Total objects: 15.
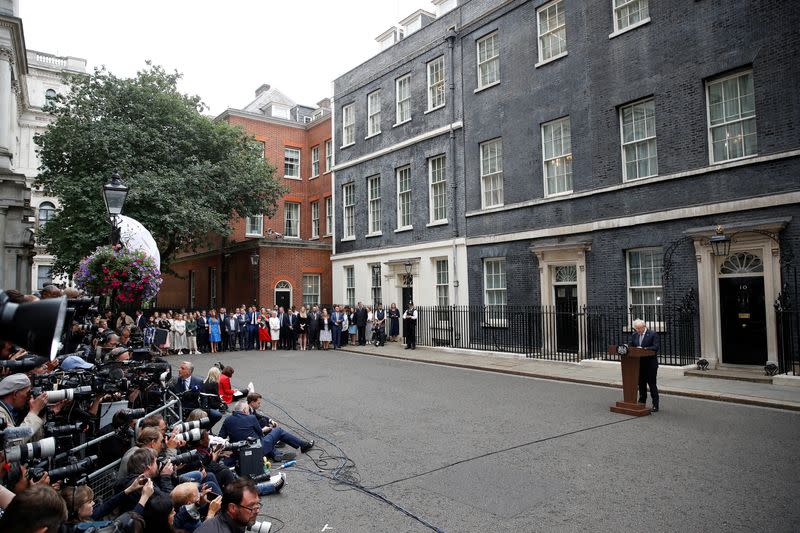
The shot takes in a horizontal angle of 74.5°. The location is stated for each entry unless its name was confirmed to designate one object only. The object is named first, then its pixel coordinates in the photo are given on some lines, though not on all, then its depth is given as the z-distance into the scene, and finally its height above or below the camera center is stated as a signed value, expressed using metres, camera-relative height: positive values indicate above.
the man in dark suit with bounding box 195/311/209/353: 22.28 -1.56
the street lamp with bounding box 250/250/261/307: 27.59 +1.77
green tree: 21.64 +5.97
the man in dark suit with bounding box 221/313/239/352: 22.67 -1.38
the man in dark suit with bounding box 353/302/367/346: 23.98 -1.35
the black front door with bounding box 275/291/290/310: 28.94 -0.22
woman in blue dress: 22.14 -1.46
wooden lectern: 9.62 -1.75
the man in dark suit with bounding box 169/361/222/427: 7.87 -1.50
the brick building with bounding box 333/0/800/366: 13.21 +4.15
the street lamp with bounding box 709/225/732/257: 12.79 +1.07
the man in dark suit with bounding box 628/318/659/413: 9.84 -1.38
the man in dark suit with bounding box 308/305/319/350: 23.12 -1.48
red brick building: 28.84 +3.50
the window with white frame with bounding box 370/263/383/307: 26.11 +0.40
